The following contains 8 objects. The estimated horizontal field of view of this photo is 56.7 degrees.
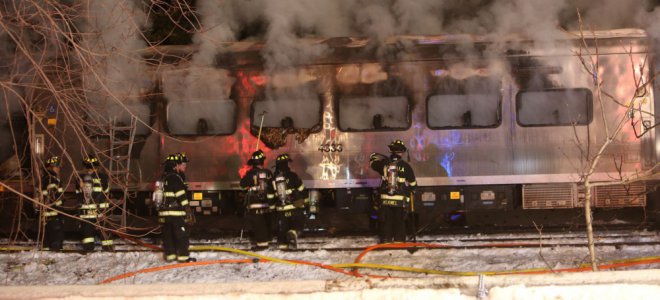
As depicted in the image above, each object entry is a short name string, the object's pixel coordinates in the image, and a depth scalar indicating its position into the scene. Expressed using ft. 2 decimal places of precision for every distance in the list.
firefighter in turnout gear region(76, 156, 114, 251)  28.96
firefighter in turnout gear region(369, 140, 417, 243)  28.50
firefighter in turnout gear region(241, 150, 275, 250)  29.58
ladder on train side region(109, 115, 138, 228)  31.81
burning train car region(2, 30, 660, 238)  31.30
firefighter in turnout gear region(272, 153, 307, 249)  29.68
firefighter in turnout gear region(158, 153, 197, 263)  27.12
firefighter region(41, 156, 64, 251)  29.81
